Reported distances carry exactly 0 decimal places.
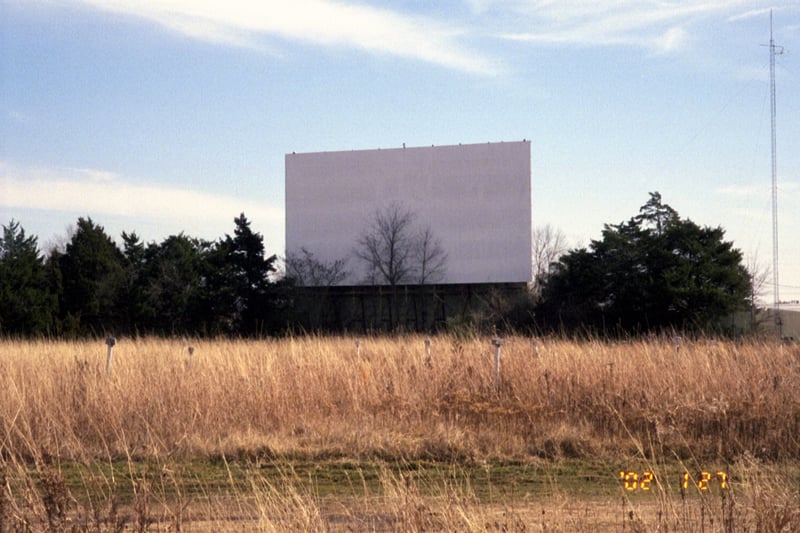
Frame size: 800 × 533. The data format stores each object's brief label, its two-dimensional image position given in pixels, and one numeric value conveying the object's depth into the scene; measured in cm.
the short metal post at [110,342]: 1390
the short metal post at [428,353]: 1473
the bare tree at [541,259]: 5355
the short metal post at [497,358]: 1382
